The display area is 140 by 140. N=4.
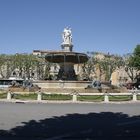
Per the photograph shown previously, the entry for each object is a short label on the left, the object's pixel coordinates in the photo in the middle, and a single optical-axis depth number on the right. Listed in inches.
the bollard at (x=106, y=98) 525.0
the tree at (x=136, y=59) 1551.8
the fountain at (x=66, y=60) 780.3
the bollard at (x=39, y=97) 525.1
